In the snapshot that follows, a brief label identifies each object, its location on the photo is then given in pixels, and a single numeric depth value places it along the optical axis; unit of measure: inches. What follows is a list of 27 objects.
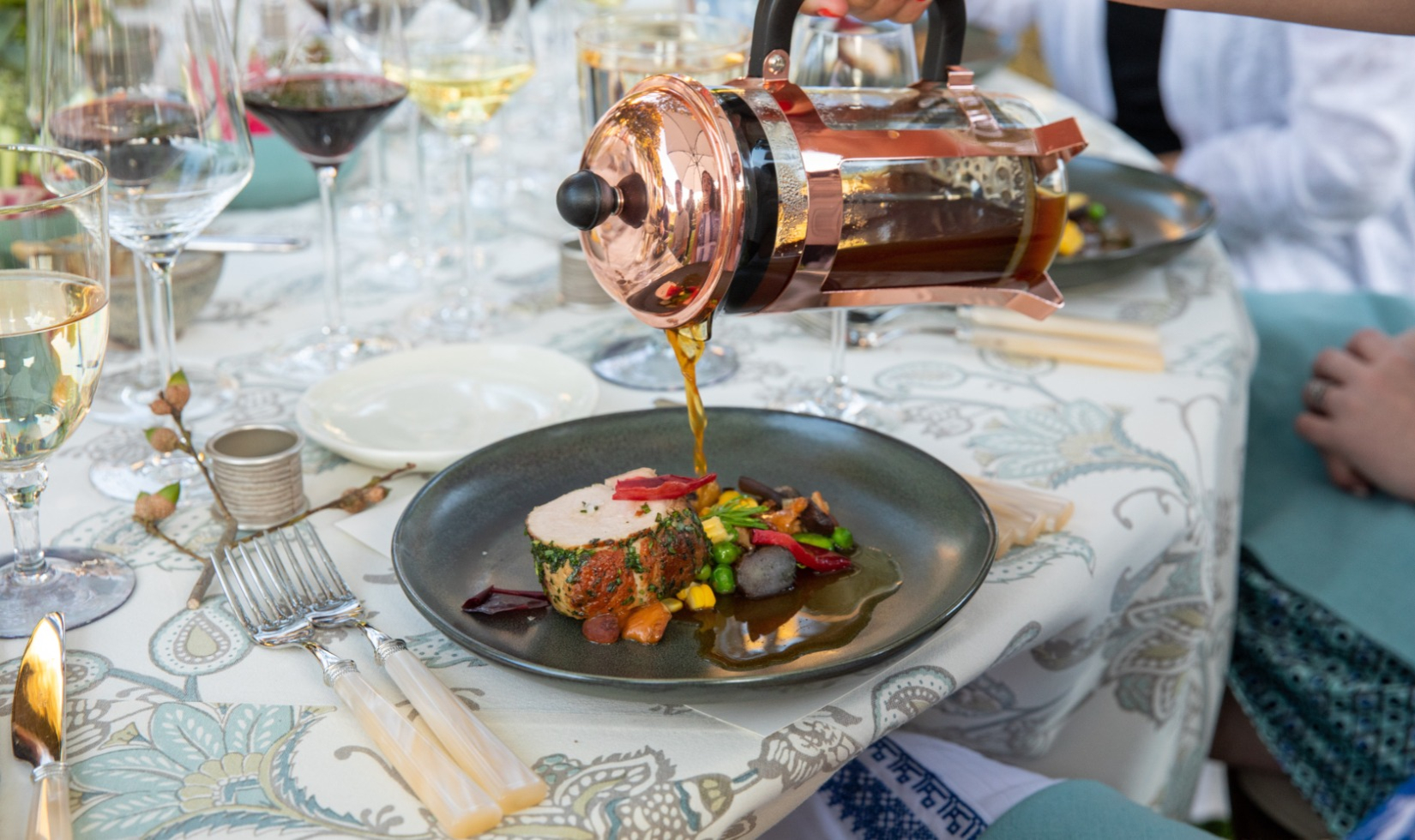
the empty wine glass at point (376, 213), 54.7
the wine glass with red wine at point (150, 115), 37.8
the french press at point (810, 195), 28.9
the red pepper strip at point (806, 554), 32.2
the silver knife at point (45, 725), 23.2
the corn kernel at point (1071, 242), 56.9
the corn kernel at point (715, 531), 32.5
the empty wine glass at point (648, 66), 47.1
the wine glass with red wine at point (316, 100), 46.7
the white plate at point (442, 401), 40.7
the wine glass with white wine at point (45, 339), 27.5
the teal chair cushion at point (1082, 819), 34.4
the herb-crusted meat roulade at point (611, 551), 29.7
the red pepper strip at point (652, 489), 32.3
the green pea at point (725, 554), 32.0
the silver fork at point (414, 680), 24.6
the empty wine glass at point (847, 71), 44.6
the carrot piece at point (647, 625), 29.4
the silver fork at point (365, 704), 23.9
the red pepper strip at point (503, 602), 29.8
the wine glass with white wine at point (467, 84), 51.7
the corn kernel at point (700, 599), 31.1
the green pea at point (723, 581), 31.4
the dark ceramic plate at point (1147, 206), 55.0
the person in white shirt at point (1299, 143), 90.8
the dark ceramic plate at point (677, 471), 27.3
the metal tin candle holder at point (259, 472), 35.1
